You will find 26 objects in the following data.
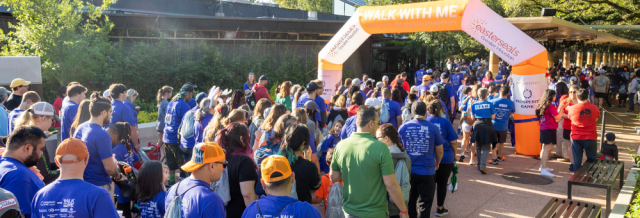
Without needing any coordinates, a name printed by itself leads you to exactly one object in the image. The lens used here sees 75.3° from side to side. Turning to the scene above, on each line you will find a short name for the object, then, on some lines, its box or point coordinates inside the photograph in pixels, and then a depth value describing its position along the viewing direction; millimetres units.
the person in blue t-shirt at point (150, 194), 3426
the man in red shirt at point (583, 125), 6715
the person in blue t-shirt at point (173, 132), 6480
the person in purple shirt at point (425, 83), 9969
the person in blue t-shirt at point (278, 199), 2402
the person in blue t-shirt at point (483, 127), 7371
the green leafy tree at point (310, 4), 51781
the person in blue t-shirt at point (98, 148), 3922
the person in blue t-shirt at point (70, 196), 2494
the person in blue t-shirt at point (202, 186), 2539
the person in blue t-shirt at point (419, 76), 13695
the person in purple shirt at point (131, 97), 7078
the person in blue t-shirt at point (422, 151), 4699
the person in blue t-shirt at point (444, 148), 5202
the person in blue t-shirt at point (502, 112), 7819
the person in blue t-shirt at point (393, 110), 7051
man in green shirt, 3414
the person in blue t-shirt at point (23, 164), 2902
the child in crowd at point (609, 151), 7059
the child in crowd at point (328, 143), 5250
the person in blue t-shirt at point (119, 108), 6086
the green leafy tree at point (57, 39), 9836
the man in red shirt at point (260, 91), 8648
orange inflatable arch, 8273
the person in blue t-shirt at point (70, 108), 5590
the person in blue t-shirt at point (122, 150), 4406
